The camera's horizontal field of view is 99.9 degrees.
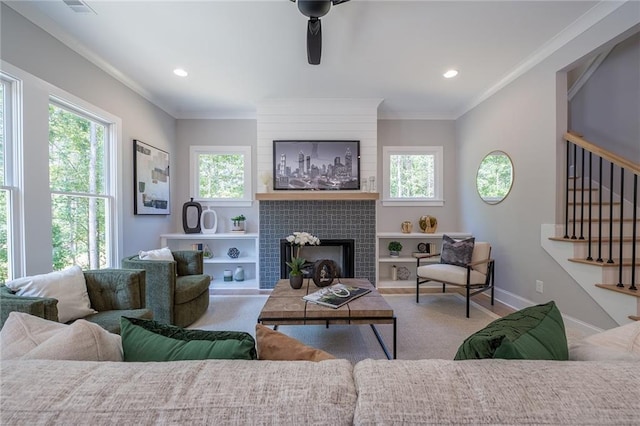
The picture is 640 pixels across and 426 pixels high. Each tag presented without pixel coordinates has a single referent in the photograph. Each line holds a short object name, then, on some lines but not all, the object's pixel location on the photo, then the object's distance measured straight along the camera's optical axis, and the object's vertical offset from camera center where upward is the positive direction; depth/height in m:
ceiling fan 1.87 +1.41
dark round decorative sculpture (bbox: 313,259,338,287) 2.63 -0.64
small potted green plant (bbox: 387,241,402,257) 4.32 -0.64
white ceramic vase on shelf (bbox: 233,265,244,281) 4.28 -1.06
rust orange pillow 0.82 -0.44
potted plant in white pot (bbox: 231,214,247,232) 4.39 -0.24
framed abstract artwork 3.50 +0.40
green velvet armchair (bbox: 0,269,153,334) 2.02 -0.68
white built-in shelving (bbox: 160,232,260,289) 4.07 -0.72
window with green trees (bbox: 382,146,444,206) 4.58 +0.58
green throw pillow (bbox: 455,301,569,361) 0.77 -0.40
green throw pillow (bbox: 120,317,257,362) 0.77 -0.41
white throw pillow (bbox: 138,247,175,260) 2.91 -0.52
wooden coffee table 1.99 -0.79
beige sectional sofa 0.55 -0.41
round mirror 3.40 +0.43
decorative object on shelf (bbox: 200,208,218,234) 4.33 -0.22
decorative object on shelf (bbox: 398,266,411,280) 4.40 -1.06
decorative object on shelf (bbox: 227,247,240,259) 4.30 -0.72
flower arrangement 2.72 -0.31
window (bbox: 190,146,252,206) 4.56 +0.60
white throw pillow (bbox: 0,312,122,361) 0.76 -0.40
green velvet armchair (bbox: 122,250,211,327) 2.62 -0.85
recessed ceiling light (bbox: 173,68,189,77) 3.12 +1.60
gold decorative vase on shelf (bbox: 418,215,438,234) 4.36 -0.25
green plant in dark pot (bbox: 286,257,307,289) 2.58 -0.66
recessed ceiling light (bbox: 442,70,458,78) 3.19 +1.63
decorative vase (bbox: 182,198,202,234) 4.26 -0.13
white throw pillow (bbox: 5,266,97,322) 1.77 -0.56
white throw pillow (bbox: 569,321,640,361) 0.81 -0.44
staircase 2.19 -0.35
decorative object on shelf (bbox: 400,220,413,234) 4.38 -0.30
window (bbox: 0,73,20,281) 2.02 +0.20
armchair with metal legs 3.13 -0.77
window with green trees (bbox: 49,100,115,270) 2.49 +0.21
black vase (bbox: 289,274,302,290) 2.58 -0.70
